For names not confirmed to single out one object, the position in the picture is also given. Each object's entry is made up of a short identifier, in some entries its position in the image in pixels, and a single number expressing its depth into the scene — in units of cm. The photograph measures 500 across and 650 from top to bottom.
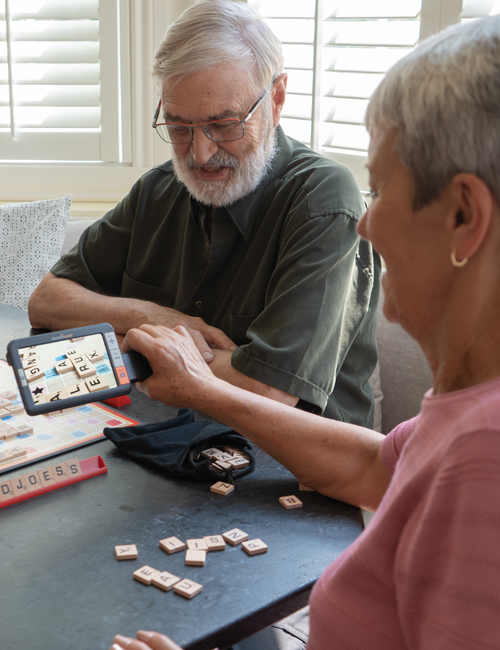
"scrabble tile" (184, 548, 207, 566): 79
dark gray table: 69
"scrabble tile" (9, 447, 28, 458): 101
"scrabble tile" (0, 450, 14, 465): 100
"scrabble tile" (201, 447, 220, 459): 102
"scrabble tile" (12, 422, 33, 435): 108
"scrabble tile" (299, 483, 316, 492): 98
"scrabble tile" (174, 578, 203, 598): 73
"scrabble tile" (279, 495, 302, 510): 93
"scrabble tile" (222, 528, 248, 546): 83
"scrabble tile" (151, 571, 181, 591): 74
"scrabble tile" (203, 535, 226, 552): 82
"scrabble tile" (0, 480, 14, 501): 90
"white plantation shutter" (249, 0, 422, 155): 216
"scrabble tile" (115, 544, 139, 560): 79
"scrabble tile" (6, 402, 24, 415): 116
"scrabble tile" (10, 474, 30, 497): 91
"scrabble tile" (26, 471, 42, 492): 93
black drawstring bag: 98
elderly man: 127
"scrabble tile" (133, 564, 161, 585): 75
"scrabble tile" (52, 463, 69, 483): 95
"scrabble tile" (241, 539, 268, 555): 81
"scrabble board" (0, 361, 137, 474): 103
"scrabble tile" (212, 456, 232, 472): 99
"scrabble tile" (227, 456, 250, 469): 101
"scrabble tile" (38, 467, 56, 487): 94
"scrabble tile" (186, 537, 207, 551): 81
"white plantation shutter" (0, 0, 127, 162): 275
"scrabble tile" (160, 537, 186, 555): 81
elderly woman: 50
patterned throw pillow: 260
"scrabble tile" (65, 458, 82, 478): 96
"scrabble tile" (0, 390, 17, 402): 120
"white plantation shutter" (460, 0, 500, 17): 185
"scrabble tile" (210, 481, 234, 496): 94
